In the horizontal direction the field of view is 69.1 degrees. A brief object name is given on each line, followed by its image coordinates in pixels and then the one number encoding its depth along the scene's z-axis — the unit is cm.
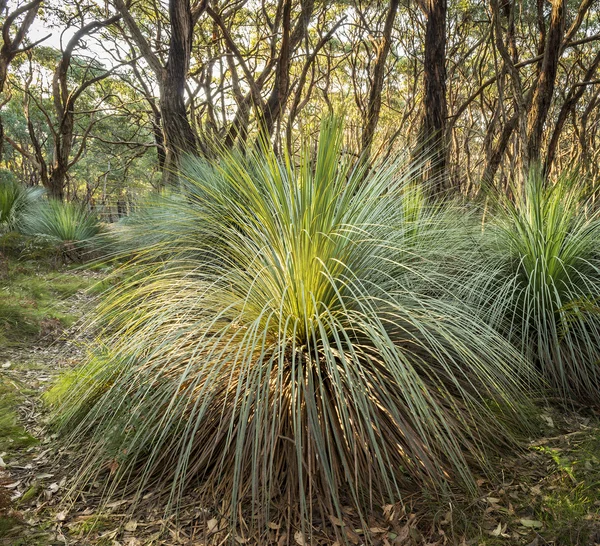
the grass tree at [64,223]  662
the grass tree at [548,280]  238
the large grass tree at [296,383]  160
